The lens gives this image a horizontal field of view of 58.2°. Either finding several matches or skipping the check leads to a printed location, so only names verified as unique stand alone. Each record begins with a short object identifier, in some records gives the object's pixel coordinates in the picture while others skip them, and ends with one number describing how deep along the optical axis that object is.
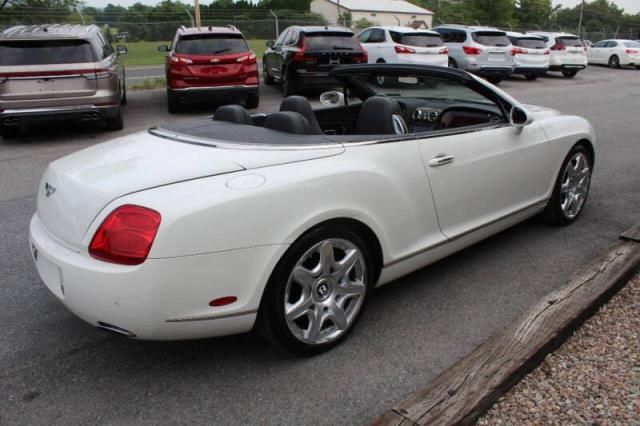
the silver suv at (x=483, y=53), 17.89
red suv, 10.40
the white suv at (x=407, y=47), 15.73
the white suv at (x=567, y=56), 21.05
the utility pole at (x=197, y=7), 19.13
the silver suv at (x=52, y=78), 7.79
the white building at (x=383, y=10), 68.38
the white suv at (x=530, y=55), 19.14
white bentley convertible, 2.38
